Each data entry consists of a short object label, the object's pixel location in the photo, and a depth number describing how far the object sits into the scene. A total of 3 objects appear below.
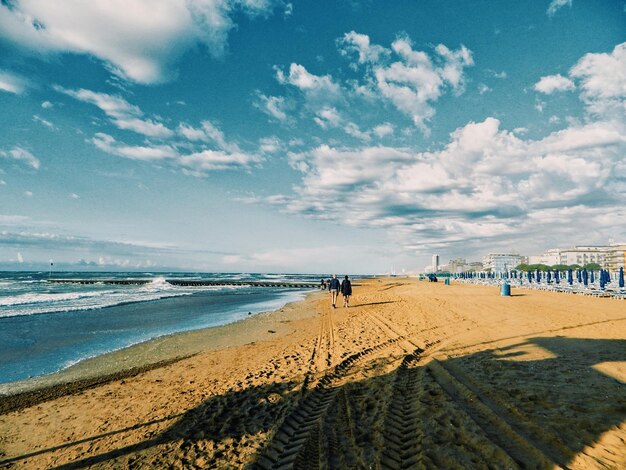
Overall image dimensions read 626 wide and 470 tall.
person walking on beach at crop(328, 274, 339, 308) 21.59
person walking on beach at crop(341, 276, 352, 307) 20.85
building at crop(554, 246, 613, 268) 171.00
